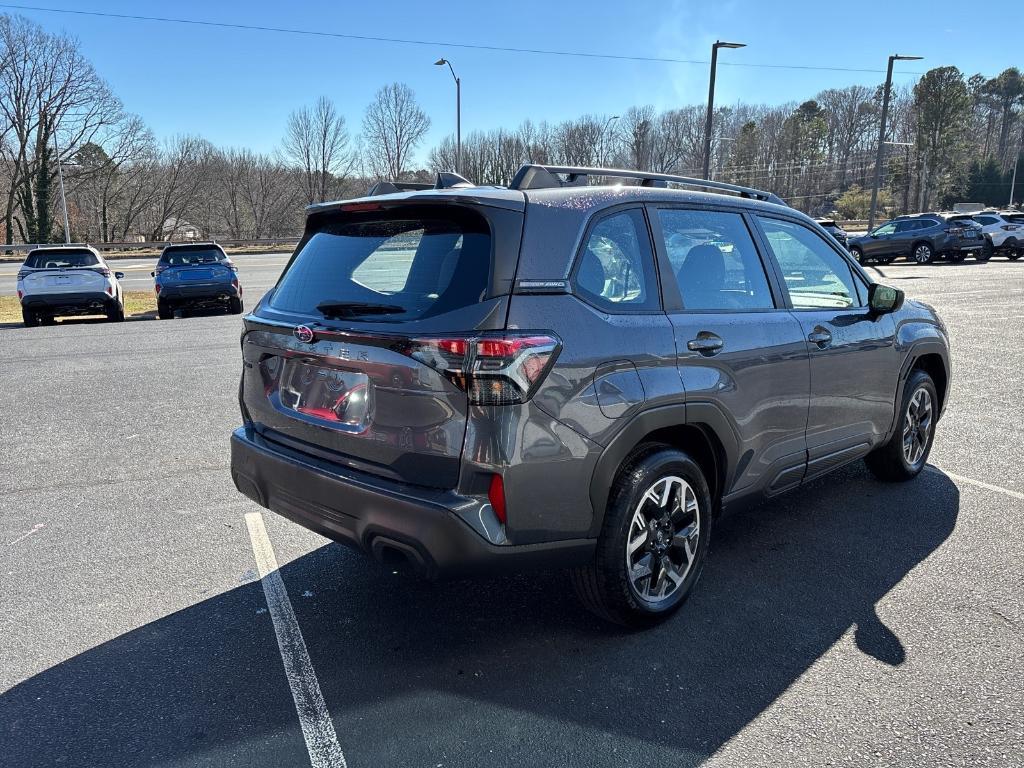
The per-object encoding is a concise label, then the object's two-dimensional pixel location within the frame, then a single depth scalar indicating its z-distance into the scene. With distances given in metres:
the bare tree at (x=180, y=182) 61.47
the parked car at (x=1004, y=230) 28.62
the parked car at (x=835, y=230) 25.38
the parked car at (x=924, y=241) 26.36
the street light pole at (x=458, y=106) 31.81
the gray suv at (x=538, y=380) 2.56
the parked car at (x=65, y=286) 14.13
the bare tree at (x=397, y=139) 63.29
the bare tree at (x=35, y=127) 51.53
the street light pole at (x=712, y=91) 25.61
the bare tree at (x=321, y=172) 65.69
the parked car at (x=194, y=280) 15.28
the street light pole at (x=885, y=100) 33.35
